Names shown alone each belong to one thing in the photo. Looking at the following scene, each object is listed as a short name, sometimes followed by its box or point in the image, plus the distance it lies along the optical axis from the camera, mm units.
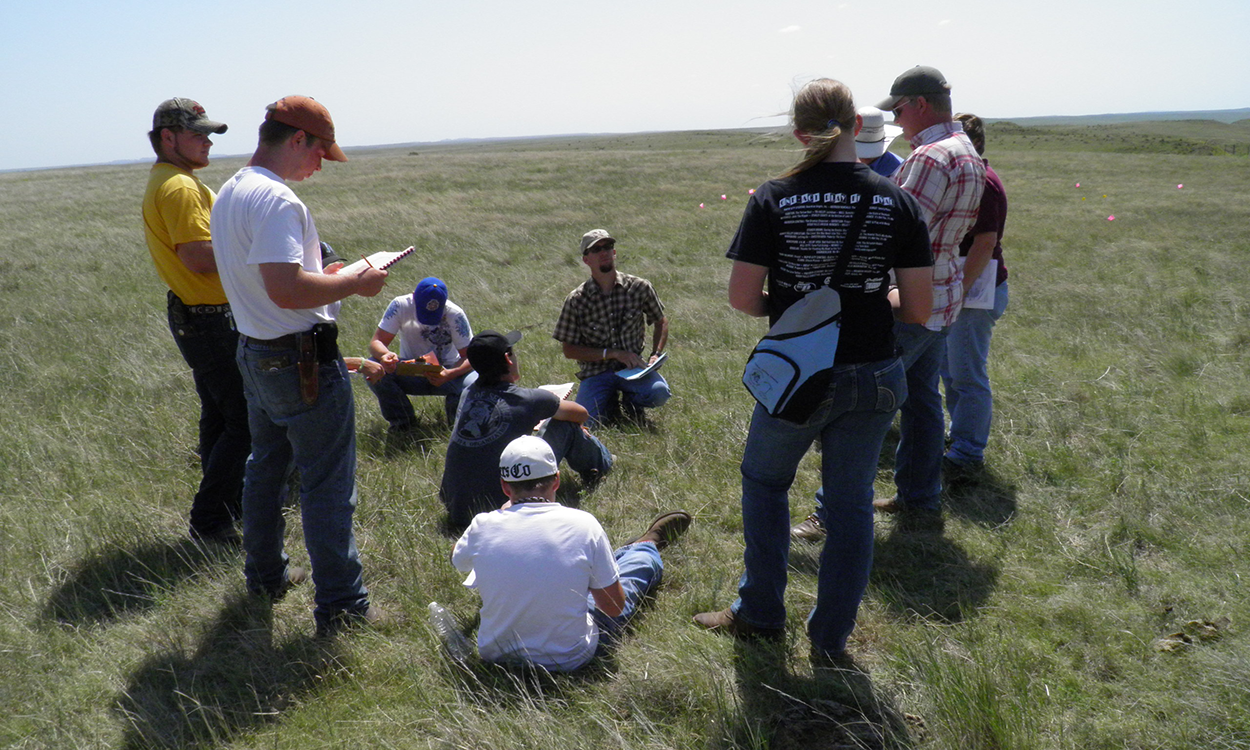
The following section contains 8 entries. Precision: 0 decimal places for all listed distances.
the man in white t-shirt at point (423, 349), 5602
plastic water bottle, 3081
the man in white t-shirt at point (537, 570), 2826
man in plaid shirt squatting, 5875
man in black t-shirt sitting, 4105
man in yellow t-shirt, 3656
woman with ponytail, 2422
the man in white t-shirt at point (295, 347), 2791
